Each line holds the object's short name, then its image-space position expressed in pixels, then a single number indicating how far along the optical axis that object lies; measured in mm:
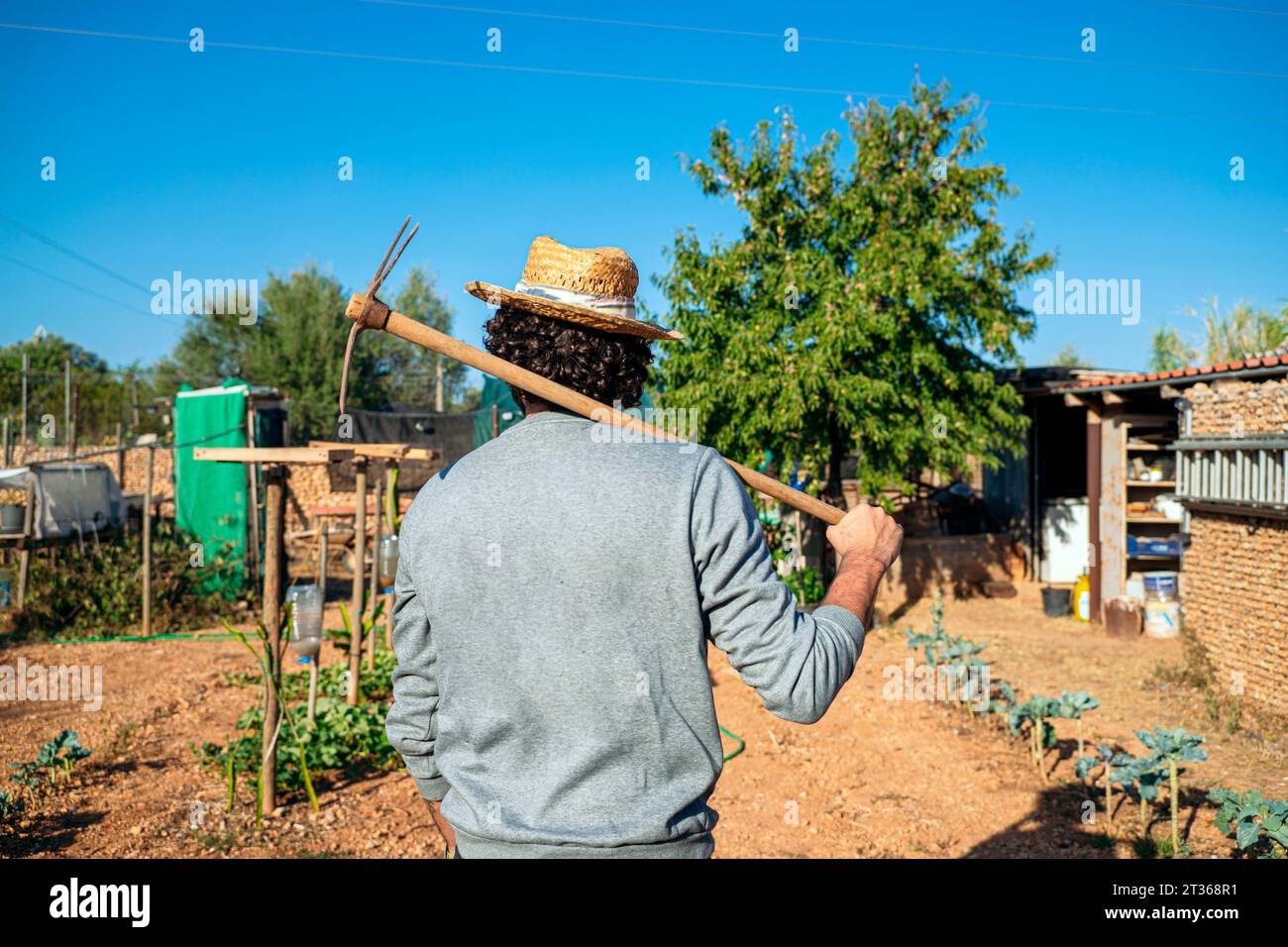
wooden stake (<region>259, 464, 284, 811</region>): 5285
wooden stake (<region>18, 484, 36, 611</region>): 10734
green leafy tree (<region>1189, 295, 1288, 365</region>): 22172
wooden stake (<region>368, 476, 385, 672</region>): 7605
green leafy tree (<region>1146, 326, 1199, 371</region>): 25109
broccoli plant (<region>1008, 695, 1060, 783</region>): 6254
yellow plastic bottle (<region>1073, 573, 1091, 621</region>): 12555
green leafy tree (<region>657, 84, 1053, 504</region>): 10438
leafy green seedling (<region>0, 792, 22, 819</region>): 5035
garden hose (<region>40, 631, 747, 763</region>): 10258
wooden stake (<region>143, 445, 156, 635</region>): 10094
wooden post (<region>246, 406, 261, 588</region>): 12648
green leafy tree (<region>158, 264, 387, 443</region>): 24531
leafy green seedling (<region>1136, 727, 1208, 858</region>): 4926
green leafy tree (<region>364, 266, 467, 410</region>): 29531
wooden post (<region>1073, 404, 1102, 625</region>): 12312
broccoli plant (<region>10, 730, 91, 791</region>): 5617
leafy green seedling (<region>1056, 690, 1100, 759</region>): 6156
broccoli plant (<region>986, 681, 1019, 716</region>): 7106
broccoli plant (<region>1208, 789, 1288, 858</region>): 4016
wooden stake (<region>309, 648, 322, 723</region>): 5965
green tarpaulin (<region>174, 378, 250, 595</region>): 12828
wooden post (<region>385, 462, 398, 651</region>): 7766
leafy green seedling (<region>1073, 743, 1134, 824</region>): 5195
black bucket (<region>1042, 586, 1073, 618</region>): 12914
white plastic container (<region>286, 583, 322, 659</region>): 6062
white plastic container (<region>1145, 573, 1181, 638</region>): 11523
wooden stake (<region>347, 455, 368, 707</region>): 6926
